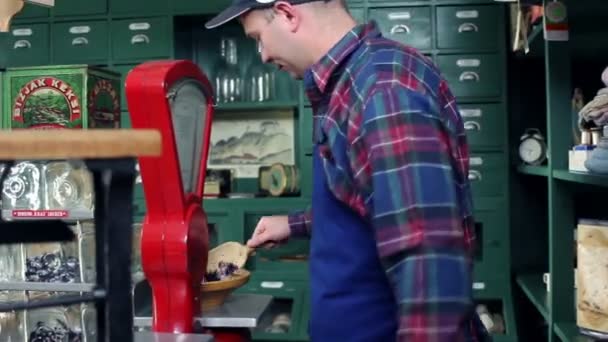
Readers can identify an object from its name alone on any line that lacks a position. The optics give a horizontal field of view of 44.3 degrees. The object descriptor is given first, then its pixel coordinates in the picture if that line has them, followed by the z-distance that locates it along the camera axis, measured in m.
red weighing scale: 1.35
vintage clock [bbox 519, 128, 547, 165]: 3.09
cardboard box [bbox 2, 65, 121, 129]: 2.11
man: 1.03
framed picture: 3.89
